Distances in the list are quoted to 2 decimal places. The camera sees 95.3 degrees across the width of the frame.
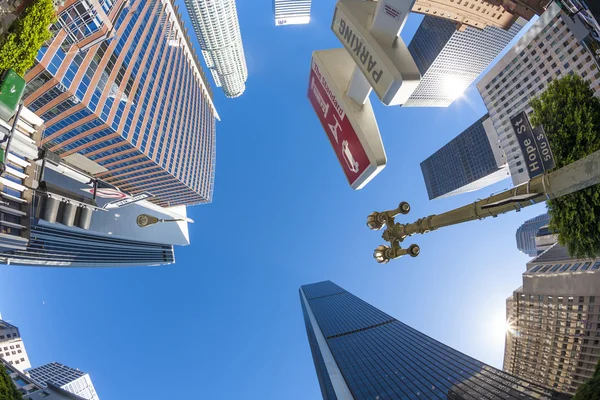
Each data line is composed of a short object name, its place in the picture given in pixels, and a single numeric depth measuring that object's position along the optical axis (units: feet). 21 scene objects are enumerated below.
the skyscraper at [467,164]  415.03
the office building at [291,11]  555.69
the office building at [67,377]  369.91
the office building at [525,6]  251.39
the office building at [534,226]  621.60
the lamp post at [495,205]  13.60
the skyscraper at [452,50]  453.17
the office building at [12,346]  293.02
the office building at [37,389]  130.31
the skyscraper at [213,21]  550.77
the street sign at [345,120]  14.37
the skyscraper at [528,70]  223.92
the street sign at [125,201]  52.08
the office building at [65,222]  37.93
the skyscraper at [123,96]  104.47
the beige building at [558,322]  169.37
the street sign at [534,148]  16.52
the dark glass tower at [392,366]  179.42
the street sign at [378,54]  12.95
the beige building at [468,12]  366.22
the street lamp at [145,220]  34.40
